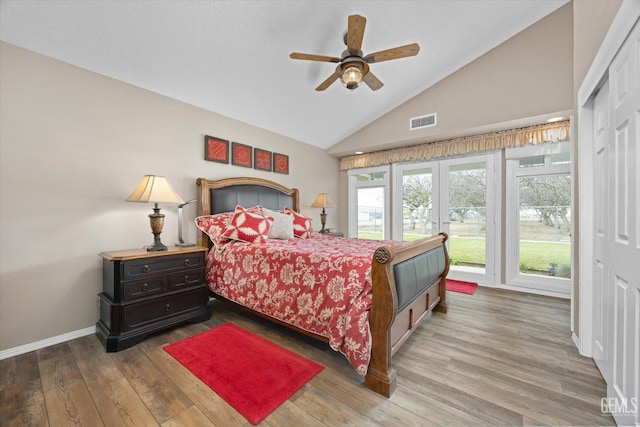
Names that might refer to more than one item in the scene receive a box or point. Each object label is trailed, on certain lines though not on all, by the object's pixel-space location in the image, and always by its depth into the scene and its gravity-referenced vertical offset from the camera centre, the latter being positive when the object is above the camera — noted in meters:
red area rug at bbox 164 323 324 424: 1.54 -1.12
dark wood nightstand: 2.13 -0.74
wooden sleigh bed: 1.60 -0.56
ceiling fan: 2.08 +1.35
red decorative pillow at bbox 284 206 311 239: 3.55 -0.19
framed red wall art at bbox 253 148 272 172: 3.90 +0.83
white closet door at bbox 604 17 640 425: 1.17 -0.08
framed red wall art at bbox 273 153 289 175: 4.20 +0.83
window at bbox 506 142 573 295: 3.54 -0.06
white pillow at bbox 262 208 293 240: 3.21 -0.17
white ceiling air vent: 4.00 +1.47
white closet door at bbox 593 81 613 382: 1.60 -0.19
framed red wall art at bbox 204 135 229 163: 3.32 +0.85
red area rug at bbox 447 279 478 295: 3.71 -1.13
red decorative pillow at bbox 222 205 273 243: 2.86 -0.17
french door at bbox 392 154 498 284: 4.04 +0.09
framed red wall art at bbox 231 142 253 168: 3.63 +0.84
